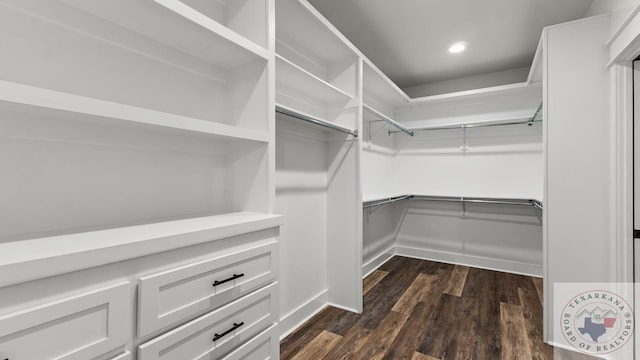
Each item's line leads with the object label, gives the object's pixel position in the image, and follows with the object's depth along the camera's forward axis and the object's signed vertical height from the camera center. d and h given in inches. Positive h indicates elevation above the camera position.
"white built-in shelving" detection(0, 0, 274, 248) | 34.3 +7.7
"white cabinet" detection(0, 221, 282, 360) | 26.0 -13.3
